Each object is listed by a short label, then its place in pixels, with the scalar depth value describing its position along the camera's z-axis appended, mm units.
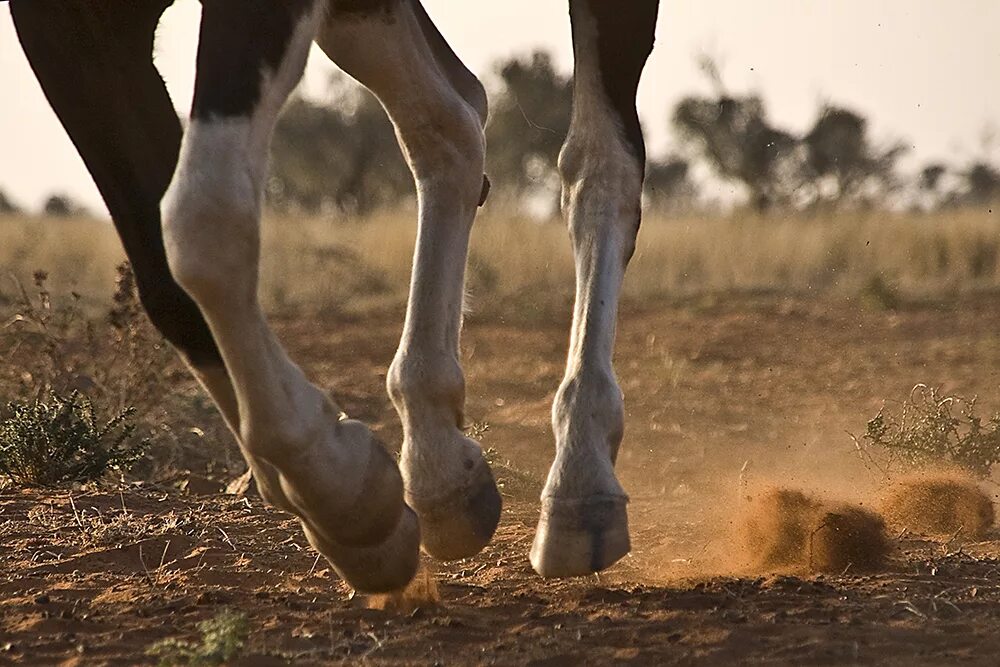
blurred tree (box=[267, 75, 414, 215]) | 73937
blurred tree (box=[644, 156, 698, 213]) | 71500
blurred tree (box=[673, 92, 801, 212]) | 53625
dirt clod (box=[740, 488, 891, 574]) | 8211
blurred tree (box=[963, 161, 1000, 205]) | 64562
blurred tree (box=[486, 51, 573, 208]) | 66562
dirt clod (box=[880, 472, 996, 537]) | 9344
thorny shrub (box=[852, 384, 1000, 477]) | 10617
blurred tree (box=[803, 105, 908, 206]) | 61687
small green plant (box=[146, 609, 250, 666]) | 6223
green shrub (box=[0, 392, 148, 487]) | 10359
